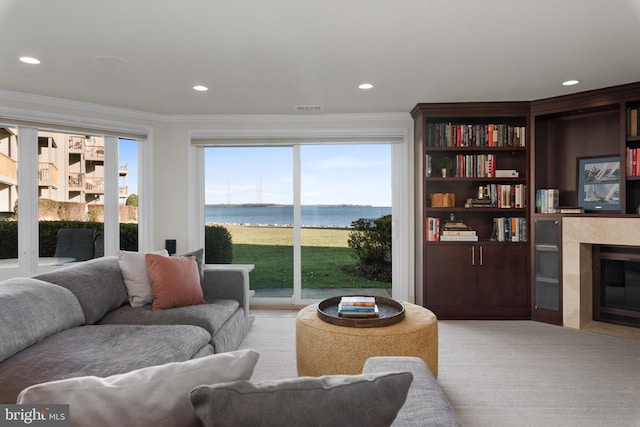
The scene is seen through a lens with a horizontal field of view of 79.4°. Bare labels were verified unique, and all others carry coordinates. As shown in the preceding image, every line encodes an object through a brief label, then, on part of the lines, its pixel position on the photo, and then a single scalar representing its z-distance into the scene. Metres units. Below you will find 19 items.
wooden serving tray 2.53
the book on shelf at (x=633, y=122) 3.65
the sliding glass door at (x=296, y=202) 4.89
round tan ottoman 2.38
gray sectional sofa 1.82
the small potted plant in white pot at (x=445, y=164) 4.40
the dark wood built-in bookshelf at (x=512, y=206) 4.10
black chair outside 4.24
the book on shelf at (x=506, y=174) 4.27
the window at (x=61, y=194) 3.93
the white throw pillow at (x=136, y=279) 3.00
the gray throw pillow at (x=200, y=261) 3.45
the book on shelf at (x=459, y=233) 4.26
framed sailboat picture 3.88
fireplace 3.77
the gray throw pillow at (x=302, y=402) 0.79
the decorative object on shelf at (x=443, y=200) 4.38
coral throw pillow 2.96
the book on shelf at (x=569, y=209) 3.97
